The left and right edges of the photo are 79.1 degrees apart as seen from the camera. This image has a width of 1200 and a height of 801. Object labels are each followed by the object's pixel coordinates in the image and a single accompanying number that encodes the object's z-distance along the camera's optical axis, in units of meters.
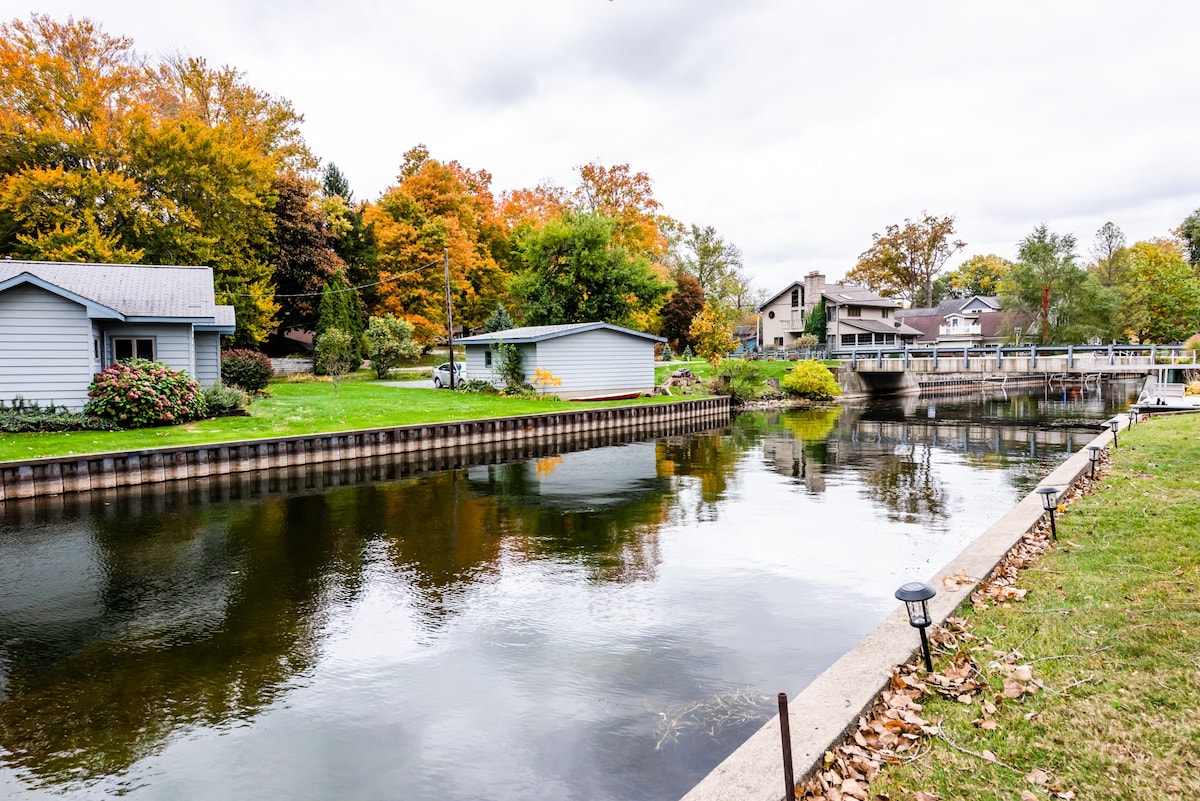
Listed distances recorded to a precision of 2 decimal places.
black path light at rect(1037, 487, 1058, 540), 9.64
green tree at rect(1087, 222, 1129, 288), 66.25
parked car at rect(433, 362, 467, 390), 38.42
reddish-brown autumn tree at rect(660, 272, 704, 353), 64.12
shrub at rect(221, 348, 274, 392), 29.61
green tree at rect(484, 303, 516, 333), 47.97
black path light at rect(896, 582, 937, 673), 5.93
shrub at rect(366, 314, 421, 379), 41.94
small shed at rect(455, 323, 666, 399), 33.78
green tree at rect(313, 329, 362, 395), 40.41
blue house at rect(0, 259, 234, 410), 20.69
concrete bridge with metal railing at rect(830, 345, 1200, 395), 37.91
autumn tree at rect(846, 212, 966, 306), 79.06
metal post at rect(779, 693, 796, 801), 3.85
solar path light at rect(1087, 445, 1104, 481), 13.69
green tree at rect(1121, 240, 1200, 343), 60.62
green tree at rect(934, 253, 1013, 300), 95.12
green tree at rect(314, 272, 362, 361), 43.44
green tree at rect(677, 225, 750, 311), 76.12
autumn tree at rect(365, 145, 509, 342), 48.88
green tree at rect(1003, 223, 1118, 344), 55.72
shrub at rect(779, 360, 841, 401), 47.01
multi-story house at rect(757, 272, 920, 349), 66.44
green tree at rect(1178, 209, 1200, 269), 76.12
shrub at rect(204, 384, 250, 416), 24.48
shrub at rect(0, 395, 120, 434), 19.98
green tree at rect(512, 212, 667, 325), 43.88
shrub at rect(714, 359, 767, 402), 43.28
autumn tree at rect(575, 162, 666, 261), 53.16
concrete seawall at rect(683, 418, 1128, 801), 4.60
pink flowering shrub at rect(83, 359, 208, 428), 21.25
